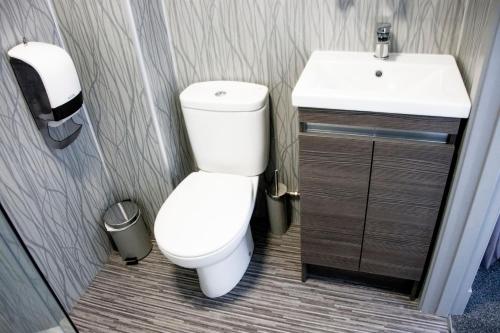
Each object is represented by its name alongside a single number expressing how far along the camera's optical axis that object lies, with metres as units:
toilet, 1.55
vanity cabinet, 1.34
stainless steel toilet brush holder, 2.03
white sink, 1.25
